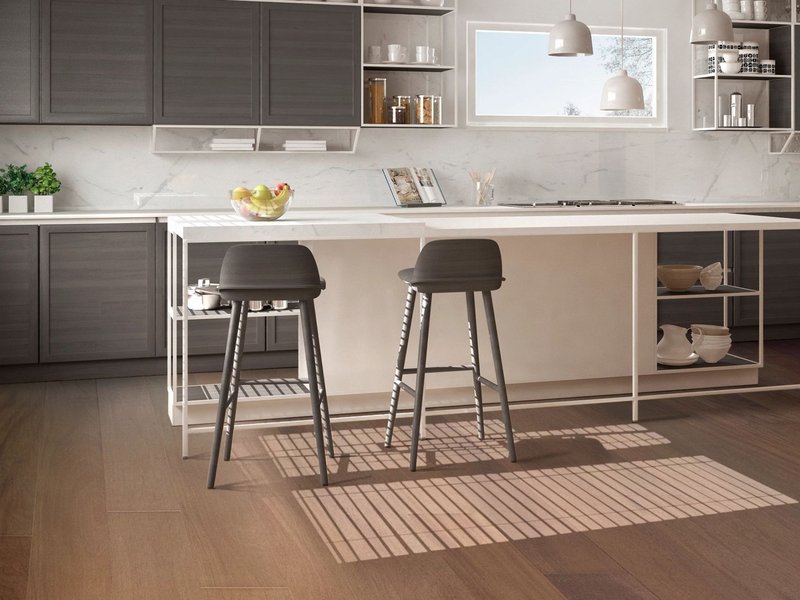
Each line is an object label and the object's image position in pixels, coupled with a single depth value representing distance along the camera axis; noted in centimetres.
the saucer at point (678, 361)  502
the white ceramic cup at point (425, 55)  636
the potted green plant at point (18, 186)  567
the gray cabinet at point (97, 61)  561
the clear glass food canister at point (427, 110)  641
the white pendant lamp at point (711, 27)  468
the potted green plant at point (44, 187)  579
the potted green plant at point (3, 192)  575
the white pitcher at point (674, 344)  505
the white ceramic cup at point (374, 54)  632
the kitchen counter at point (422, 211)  545
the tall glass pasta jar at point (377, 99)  630
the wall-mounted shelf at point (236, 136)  626
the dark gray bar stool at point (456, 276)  378
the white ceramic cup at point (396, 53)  629
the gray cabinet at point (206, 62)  579
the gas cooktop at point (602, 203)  651
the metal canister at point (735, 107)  700
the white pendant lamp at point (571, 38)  470
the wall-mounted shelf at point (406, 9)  623
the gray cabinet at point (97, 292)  549
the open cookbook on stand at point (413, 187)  645
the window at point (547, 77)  688
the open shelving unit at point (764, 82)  698
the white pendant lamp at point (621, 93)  500
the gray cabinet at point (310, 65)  596
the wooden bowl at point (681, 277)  495
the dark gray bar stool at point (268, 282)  356
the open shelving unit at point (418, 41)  641
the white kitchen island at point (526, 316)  438
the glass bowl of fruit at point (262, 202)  407
